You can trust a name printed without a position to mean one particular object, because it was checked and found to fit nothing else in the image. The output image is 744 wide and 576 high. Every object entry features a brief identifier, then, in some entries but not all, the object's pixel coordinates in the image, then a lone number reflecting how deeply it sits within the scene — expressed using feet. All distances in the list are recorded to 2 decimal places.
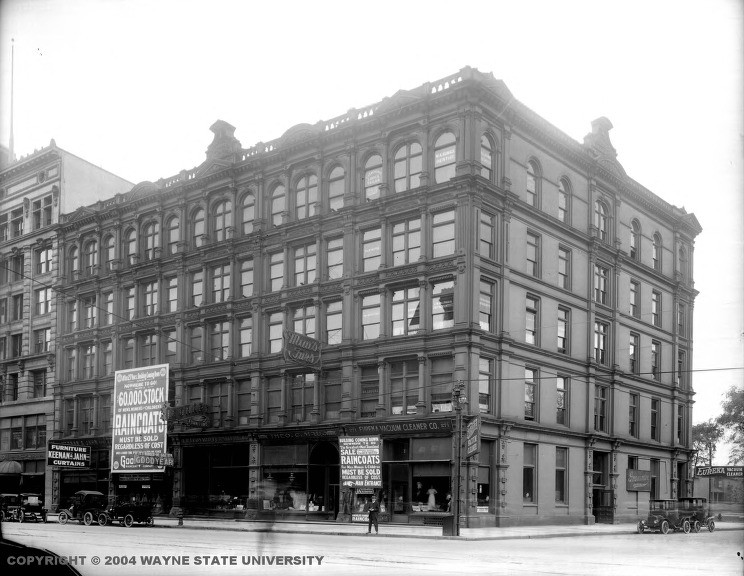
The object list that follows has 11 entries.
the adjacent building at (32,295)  156.76
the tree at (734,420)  103.86
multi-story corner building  127.24
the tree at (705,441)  216.95
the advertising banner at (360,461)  127.44
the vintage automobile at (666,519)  120.16
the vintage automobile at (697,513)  126.82
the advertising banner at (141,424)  148.56
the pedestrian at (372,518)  107.24
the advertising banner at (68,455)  150.41
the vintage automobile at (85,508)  127.44
